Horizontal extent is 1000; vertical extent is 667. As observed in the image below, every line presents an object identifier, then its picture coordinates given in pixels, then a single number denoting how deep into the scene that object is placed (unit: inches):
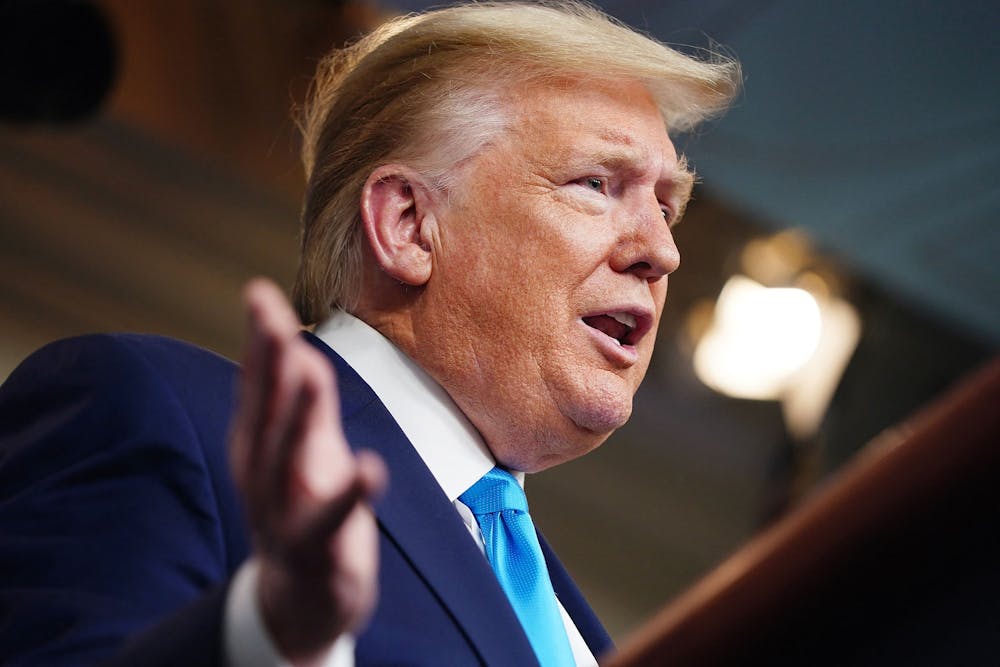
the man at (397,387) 73.7
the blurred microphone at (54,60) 129.0
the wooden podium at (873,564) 60.0
